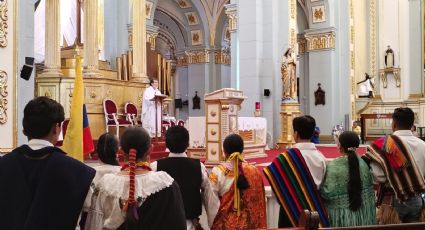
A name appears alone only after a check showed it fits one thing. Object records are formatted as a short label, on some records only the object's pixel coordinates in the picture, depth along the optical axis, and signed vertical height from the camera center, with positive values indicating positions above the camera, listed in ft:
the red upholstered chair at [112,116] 40.70 +0.32
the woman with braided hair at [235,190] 13.01 -1.99
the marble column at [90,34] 43.29 +7.91
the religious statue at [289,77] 49.70 +4.37
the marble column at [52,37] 41.04 +7.25
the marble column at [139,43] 48.06 +7.88
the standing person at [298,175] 11.09 -1.36
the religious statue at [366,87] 70.57 +4.56
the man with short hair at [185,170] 11.25 -1.21
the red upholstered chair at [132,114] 42.86 +0.51
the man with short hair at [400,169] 12.05 -1.32
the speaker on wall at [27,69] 19.31 +2.12
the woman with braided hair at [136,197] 8.28 -1.38
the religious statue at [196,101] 83.46 +3.17
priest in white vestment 41.47 +0.82
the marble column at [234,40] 53.72 +9.20
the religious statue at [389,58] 69.55 +8.74
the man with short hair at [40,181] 7.10 -0.93
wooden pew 8.21 -1.93
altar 35.14 -1.33
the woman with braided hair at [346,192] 11.38 -1.79
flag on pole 11.82 -0.23
